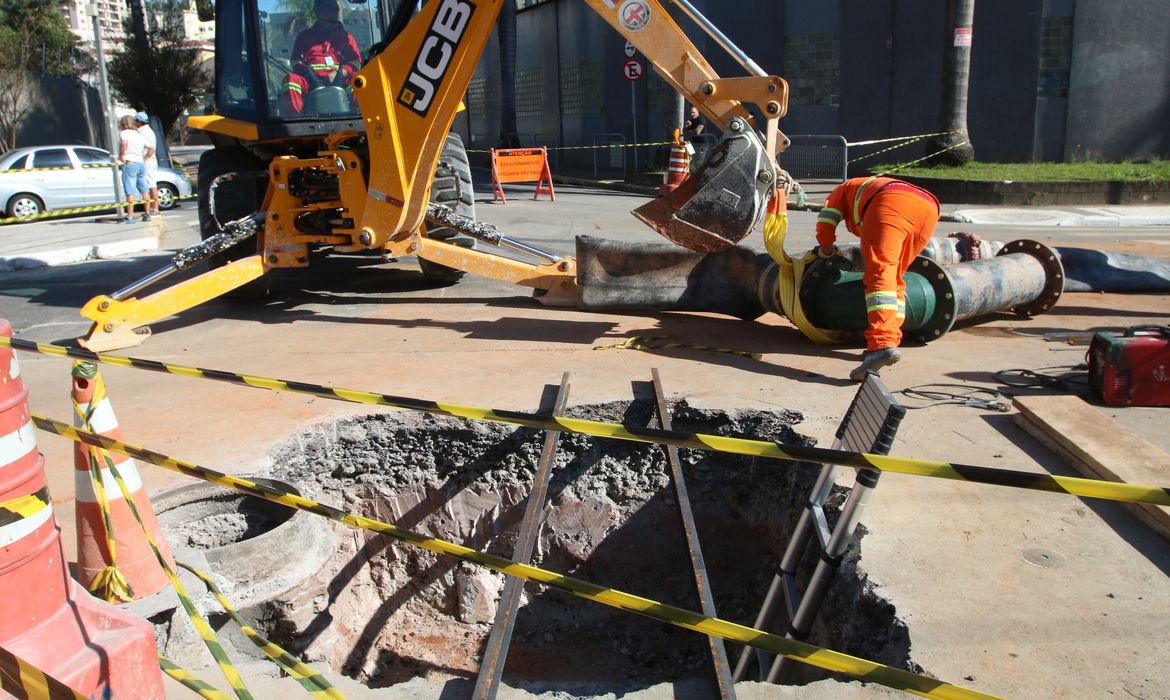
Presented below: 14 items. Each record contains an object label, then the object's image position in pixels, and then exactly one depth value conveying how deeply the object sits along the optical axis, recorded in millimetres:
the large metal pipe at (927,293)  6504
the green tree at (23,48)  28938
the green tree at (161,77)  36562
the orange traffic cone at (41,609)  2592
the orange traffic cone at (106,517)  3549
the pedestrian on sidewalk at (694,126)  19016
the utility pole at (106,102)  15019
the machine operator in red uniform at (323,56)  8016
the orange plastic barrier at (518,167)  18359
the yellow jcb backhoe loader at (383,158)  6391
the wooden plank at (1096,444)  4023
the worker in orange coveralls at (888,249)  5754
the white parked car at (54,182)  17453
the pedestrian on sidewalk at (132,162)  15781
